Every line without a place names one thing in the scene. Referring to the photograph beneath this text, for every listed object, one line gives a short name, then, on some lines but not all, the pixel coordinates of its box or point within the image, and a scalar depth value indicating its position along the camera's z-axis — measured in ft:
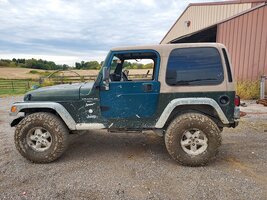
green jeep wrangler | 10.18
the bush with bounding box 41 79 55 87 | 47.31
